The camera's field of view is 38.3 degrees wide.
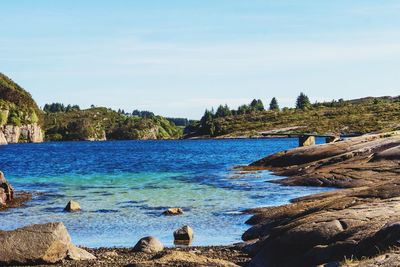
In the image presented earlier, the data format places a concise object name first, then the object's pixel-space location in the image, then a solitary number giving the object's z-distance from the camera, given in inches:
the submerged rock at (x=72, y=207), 1569.9
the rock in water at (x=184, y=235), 1114.9
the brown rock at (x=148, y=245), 981.7
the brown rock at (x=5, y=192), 1723.7
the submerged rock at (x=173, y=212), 1459.2
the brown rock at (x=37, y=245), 831.7
